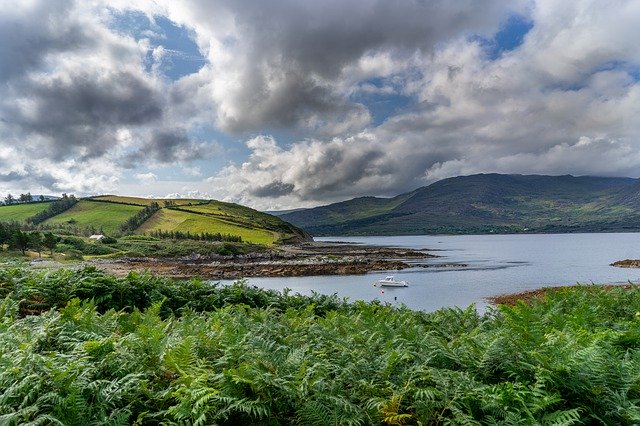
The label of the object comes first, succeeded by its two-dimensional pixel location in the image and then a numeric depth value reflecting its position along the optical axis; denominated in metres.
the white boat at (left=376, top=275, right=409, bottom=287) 55.81
